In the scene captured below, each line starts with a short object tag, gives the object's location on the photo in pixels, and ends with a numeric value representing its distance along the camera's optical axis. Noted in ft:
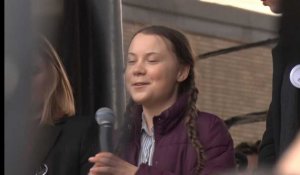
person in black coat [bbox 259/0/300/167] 16.16
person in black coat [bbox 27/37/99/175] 16.21
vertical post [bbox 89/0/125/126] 20.26
